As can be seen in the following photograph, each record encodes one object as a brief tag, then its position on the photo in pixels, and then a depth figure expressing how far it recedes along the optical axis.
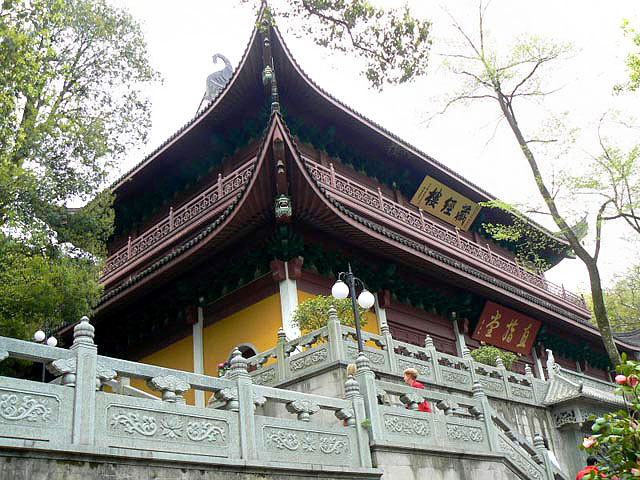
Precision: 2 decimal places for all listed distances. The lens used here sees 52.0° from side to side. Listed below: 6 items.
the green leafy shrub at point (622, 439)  4.61
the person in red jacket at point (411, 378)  7.93
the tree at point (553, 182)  11.55
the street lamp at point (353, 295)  8.26
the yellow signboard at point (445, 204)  16.67
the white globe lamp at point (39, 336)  9.72
